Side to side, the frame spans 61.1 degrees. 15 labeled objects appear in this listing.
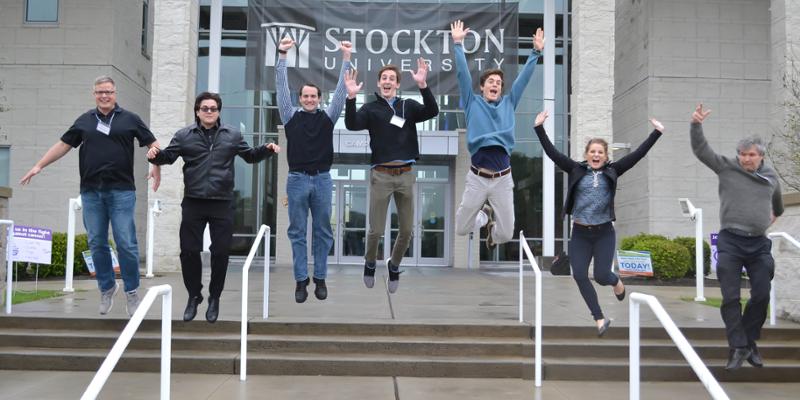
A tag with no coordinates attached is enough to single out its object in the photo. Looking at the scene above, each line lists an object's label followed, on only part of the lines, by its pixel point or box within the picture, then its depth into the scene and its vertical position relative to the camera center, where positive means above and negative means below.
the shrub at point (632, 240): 14.49 -0.28
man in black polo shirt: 6.42 +0.47
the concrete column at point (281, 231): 20.34 -0.28
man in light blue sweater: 6.60 +0.84
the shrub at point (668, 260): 13.58 -0.63
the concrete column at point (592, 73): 13.88 +3.18
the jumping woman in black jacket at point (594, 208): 6.32 +0.18
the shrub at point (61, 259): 13.20 -0.81
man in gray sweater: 5.97 -0.07
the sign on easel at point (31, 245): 9.52 -0.40
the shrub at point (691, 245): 14.51 -0.36
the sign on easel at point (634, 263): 13.52 -0.71
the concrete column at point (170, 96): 14.62 +2.69
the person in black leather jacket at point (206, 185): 6.16 +0.32
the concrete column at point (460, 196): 20.39 +0.87
